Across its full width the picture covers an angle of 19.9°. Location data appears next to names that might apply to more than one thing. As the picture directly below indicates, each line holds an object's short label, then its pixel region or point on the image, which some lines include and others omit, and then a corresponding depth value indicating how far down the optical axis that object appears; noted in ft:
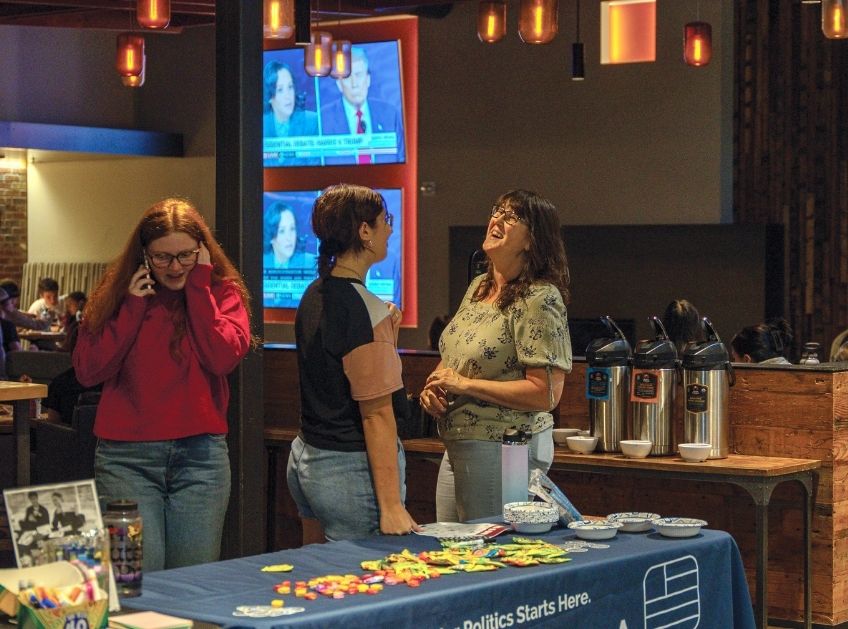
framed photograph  13.82
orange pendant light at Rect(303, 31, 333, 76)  54.42
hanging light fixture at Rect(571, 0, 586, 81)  53.61
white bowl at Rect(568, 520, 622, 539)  19.20
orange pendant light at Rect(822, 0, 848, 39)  42.63
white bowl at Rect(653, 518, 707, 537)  19.57
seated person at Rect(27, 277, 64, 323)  79.10
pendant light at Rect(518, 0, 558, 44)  42.70
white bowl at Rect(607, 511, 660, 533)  19.89
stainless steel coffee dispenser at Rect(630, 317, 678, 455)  28.71
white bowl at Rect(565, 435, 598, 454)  29.14
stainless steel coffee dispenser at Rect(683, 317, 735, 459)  28.37
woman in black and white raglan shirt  18.53
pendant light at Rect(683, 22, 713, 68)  52.43
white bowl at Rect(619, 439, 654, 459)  28.14
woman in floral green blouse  21.48
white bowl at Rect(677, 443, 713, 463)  27.44
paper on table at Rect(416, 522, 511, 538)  19.02
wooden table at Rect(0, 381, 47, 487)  30.20
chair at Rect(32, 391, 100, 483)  33.44
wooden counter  28.66
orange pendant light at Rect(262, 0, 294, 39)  42.24
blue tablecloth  15.10
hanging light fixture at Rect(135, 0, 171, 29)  43.83
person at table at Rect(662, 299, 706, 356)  30.63
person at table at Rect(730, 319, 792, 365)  34.59
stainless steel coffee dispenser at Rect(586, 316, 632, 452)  29.23
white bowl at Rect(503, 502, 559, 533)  19.49
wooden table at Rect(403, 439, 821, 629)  26.58
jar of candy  14.99
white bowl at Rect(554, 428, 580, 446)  30.13
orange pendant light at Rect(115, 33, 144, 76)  53.97
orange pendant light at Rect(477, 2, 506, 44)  47.27
